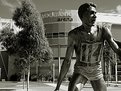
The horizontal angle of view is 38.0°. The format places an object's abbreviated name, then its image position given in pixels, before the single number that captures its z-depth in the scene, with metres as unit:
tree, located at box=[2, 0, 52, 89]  12.49
